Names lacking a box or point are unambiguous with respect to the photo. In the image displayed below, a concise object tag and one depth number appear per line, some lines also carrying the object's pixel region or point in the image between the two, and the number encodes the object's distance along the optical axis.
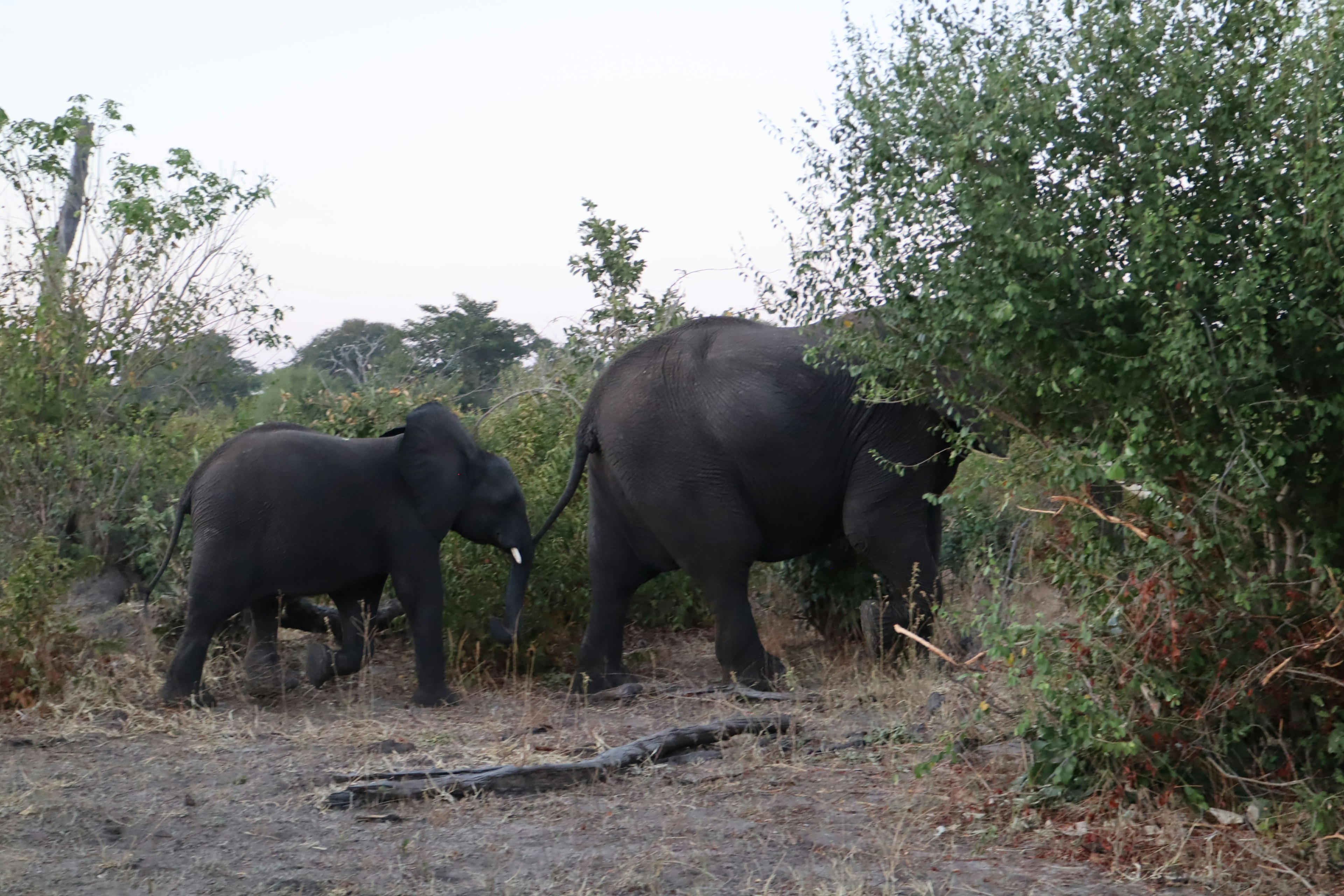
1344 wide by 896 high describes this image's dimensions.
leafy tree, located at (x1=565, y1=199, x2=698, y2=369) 12.62
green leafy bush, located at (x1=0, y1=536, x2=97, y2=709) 7.92
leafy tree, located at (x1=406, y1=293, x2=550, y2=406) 30.45
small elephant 7.97
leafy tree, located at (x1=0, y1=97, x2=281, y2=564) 10.61
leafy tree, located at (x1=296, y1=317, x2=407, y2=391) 26.57
